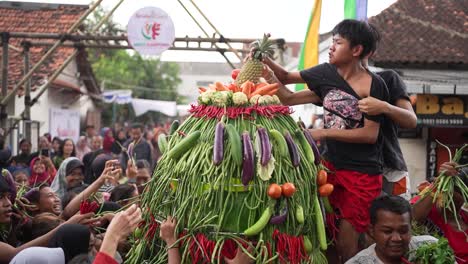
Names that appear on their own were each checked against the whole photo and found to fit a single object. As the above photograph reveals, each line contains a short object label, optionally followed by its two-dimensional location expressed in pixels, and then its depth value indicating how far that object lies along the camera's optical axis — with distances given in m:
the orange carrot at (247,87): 3.66
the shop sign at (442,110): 12.70
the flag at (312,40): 9.95
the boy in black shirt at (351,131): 3.96
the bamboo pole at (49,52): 11.48
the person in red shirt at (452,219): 4.43
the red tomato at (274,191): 3.31
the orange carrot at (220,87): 3.70
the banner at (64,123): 17.92
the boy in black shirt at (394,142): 4.26
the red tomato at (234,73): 4.00
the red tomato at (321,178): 3.67
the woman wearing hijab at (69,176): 7.15
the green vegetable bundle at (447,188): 4.06
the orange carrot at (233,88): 3.69
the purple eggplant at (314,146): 3.70
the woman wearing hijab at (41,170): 9.00
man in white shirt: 3.89
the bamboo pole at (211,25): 11.78
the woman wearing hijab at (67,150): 11.73
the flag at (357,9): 7.02
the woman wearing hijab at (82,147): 13.86
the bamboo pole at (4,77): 11.95
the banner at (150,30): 11.32
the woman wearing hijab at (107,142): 14.56
